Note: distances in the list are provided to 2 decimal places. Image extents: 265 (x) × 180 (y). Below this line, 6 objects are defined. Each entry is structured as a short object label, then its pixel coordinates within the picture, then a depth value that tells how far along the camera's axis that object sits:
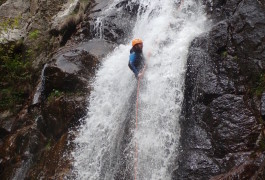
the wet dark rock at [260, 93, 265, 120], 5.01
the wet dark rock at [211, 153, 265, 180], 4.35
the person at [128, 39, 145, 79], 6.70
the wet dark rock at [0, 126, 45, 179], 7.14
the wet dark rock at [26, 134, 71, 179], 6.31
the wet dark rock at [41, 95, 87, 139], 6.98
